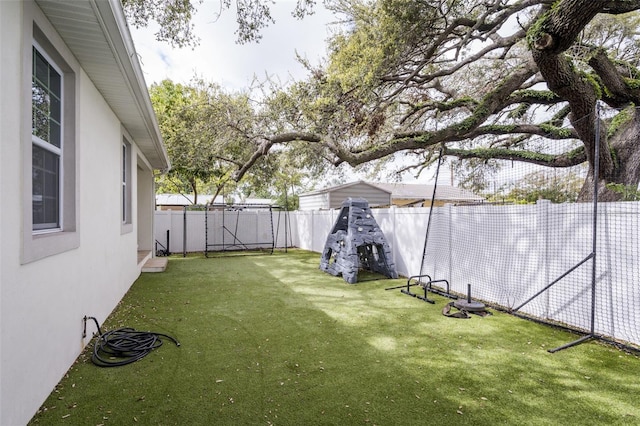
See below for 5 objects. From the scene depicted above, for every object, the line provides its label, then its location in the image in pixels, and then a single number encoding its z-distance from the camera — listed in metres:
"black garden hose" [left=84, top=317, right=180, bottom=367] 2.96
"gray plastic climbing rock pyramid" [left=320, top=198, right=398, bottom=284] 6.65
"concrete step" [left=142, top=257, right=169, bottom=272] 7.57
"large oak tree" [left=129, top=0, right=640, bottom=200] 5.14
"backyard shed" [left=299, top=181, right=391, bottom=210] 14.78
